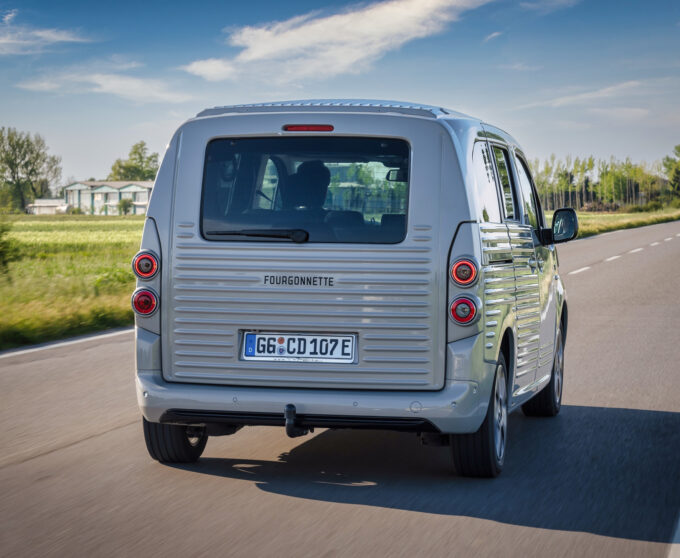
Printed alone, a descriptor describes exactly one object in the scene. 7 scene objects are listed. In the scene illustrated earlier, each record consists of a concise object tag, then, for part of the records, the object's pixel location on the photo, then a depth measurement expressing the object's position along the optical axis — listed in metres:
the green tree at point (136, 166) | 186.00
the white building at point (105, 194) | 170.50
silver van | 5.09
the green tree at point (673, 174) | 173.50
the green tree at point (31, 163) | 96.44
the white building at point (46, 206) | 161.05
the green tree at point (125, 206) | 146.88
